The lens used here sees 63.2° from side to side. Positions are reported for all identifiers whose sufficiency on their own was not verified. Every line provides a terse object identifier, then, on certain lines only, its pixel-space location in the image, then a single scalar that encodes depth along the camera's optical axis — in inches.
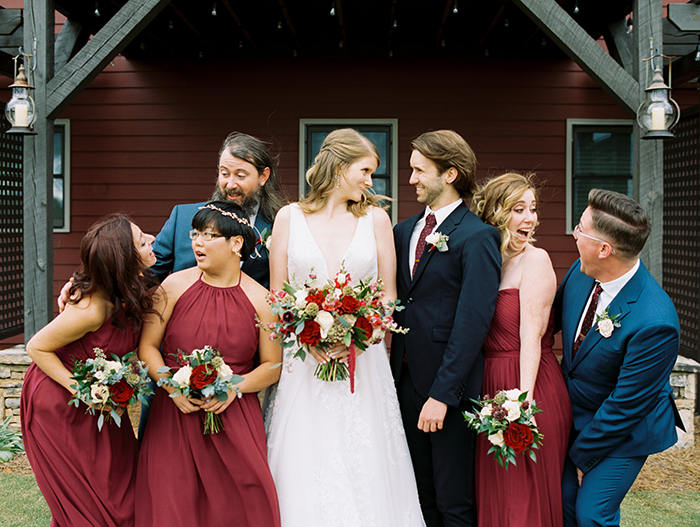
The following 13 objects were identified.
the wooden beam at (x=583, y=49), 193.2
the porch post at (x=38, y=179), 210.1
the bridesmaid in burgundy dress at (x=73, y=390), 105.5
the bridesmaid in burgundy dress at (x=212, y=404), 107.2
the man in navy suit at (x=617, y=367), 100.5
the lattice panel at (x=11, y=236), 281.4
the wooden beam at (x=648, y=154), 201.0
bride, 111.4
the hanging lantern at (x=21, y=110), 202.4
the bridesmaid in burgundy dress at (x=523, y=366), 110.7
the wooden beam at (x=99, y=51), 202.5
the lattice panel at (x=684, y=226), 259.4
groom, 110.7
